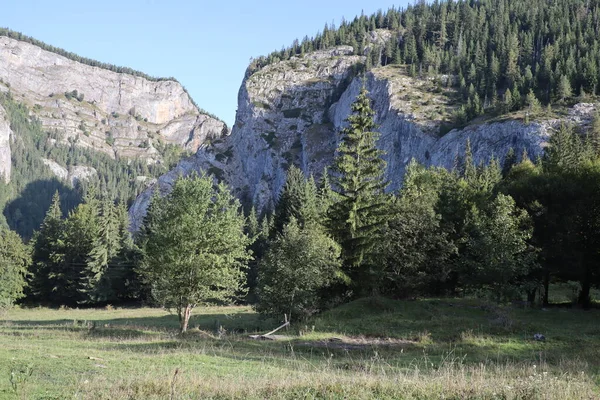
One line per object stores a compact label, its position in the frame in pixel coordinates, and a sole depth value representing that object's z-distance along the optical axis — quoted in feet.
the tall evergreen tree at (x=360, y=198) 120.78
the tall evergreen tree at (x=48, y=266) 232.32
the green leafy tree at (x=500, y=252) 105.19
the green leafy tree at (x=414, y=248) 119.75
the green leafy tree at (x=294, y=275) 100.07
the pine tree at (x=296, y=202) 206.28
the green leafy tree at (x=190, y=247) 90.74
